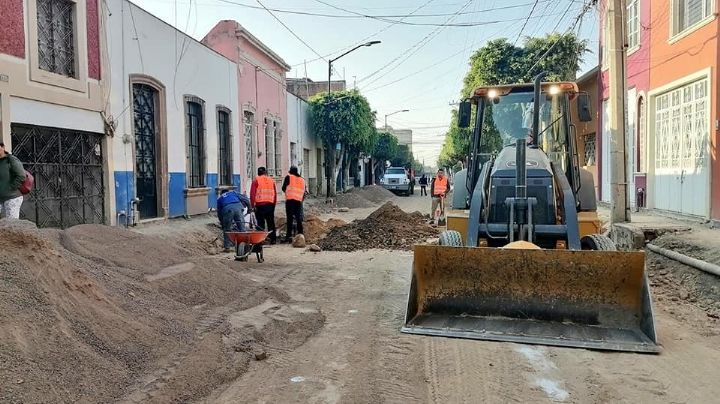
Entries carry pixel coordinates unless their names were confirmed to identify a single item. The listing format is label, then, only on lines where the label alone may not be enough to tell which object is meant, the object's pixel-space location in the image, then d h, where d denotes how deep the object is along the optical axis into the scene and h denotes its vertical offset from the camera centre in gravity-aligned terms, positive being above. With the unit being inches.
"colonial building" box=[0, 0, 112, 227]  366.0 +58.6
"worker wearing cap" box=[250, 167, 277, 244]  493.7 -12.5
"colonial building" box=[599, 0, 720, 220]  468.8 +69.0
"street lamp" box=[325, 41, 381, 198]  1021.2 +214.0
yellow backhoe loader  206.6 -36.9
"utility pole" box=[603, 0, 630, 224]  474.3 +48.6
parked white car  1601.9 -7.0
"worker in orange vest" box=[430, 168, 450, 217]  700.0 -10.6
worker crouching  413.7 -19.4
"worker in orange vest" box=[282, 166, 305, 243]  516.4 -14.5
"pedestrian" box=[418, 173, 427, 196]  1622.5 -16.5
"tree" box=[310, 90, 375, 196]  1165.7 +126.3
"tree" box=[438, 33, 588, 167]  987.3 +212.3
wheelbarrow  374.6 -40.1
